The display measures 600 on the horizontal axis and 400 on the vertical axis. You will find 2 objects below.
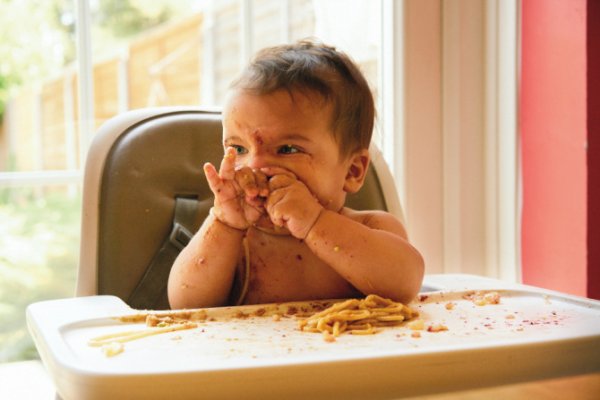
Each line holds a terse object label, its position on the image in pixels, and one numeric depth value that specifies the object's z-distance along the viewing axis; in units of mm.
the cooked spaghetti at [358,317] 744
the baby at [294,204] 924
